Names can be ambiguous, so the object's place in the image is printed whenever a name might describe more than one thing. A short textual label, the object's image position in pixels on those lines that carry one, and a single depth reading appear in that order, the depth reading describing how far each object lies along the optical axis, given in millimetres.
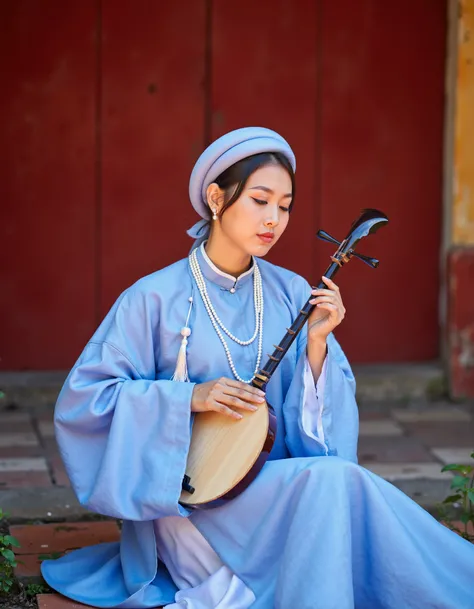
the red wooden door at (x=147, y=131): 5840
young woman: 3068
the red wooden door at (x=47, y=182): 5758
